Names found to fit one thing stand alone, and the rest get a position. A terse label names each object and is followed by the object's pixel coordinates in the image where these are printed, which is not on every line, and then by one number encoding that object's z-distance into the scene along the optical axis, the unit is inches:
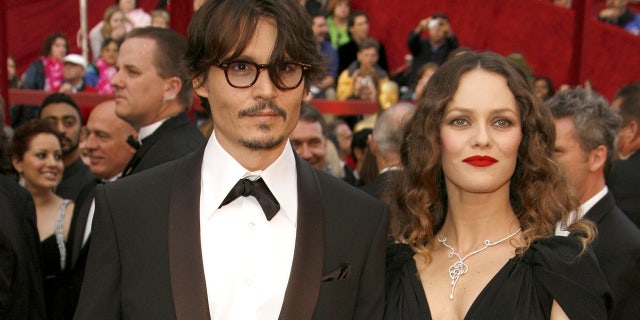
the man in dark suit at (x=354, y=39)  403.6
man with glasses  96.0
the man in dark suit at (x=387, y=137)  203.9
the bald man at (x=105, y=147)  194.2
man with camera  382.0
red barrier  292.4
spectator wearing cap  335.6
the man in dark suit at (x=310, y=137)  226.1
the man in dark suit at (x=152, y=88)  174.1
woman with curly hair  109.7
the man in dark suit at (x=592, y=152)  151.2
